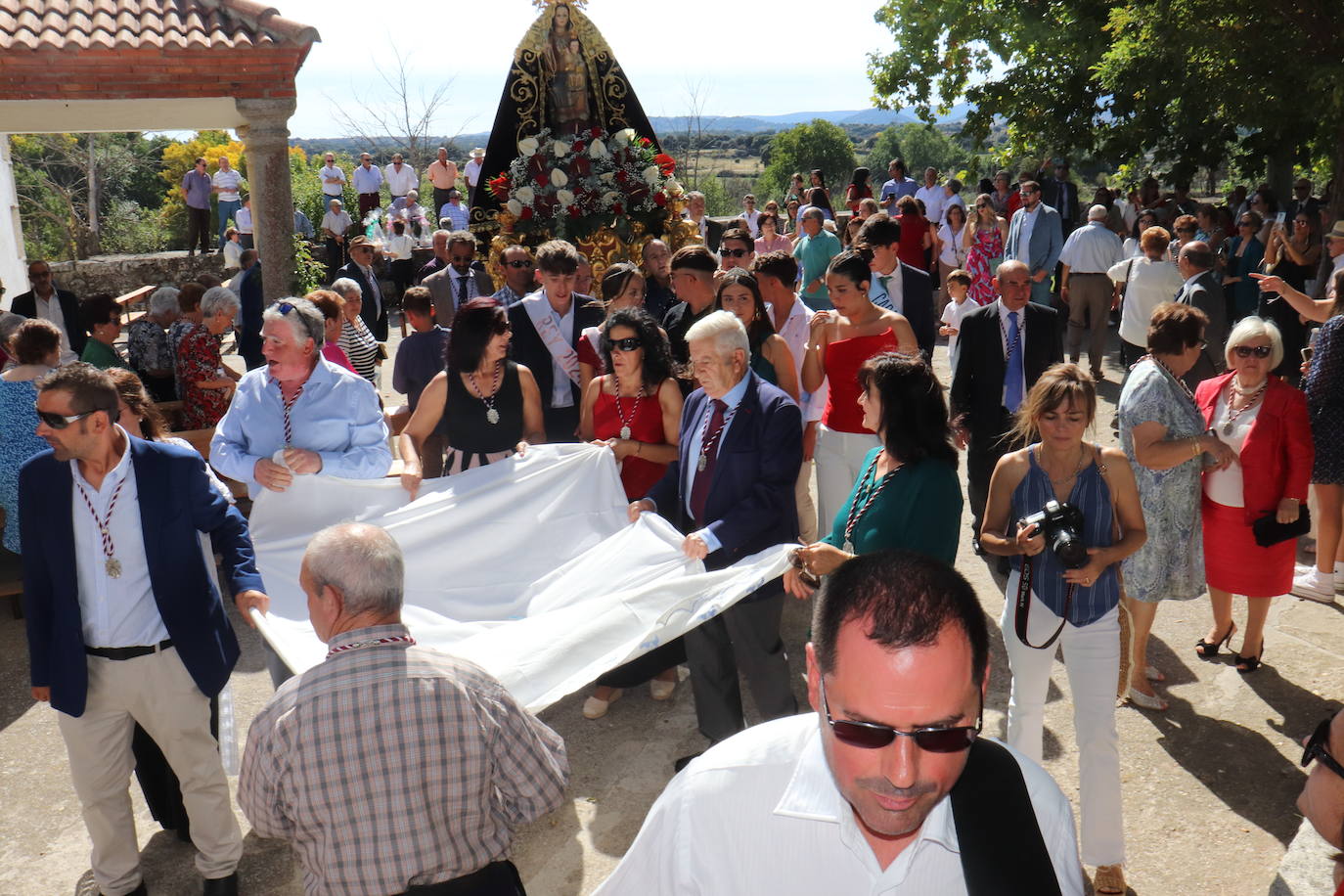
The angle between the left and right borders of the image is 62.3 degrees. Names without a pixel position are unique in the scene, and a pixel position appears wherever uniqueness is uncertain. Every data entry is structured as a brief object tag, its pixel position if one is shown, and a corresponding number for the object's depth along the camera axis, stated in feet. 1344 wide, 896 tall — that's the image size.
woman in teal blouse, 13.32
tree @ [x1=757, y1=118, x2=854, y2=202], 177.99
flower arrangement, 31.50
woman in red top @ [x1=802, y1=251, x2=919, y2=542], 20.67
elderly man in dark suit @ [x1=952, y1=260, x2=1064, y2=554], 21.77
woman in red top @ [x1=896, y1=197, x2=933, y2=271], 49.22
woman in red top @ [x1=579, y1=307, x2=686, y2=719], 18.22
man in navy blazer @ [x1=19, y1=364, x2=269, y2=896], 13.01
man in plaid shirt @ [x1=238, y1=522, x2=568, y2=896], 9.29
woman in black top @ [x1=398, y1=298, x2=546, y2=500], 18.53
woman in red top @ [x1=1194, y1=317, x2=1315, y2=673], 18.37
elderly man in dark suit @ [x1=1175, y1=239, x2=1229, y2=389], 29.17
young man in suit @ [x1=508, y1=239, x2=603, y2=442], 22.61
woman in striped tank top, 13.51
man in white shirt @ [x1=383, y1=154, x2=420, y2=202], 69.00
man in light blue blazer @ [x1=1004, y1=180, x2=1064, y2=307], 40.75
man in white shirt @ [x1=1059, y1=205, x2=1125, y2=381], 39.88
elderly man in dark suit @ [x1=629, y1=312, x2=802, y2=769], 15.43
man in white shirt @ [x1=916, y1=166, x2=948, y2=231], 57.21
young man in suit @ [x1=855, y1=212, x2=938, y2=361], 26.21
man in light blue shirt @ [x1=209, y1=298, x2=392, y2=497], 16.31
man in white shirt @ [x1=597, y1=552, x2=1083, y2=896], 5.98
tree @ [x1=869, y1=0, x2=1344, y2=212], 43.50
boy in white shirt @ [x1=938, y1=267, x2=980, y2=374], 31.99
